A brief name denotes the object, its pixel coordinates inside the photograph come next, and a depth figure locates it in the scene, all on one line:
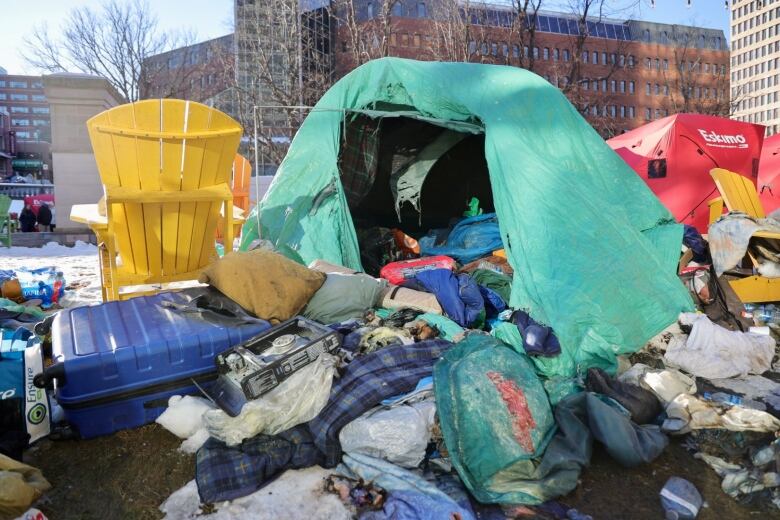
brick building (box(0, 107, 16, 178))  62.59
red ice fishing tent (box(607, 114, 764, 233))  8.09
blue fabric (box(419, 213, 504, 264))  5.53
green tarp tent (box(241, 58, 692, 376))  3.45
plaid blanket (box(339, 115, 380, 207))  5.68
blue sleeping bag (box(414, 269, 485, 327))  3.85
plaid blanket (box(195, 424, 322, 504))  2.13
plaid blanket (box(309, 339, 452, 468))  2.37
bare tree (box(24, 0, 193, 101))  21.73
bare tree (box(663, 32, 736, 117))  23.16
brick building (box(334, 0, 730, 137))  15.69
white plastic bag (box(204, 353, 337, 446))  2.28
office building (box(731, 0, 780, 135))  65.94
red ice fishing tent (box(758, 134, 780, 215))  9.35
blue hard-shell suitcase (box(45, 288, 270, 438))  2.49
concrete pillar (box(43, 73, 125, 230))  10.38
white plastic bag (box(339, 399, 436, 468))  2.29
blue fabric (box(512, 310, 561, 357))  3.14
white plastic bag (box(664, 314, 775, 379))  3.36
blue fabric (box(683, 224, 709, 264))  4.79
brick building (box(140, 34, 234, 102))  22.28
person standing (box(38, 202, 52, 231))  14.73
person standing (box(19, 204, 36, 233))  14.54
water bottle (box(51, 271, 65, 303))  5.08
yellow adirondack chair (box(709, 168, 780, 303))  5.50
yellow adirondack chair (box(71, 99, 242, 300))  3.82
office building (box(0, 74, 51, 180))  81.81
